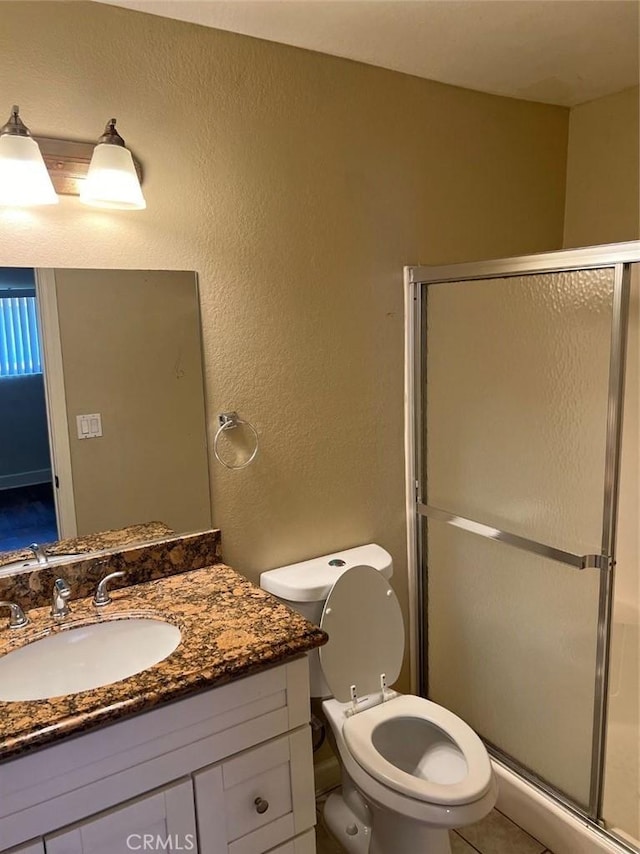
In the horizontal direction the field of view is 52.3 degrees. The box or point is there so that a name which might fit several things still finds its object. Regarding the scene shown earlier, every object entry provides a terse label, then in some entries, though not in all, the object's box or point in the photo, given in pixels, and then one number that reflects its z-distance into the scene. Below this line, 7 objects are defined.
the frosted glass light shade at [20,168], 1.38
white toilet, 1.65
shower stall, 1.77
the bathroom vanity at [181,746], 1.15
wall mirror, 1.56
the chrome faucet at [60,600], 1.53
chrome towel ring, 1.86
